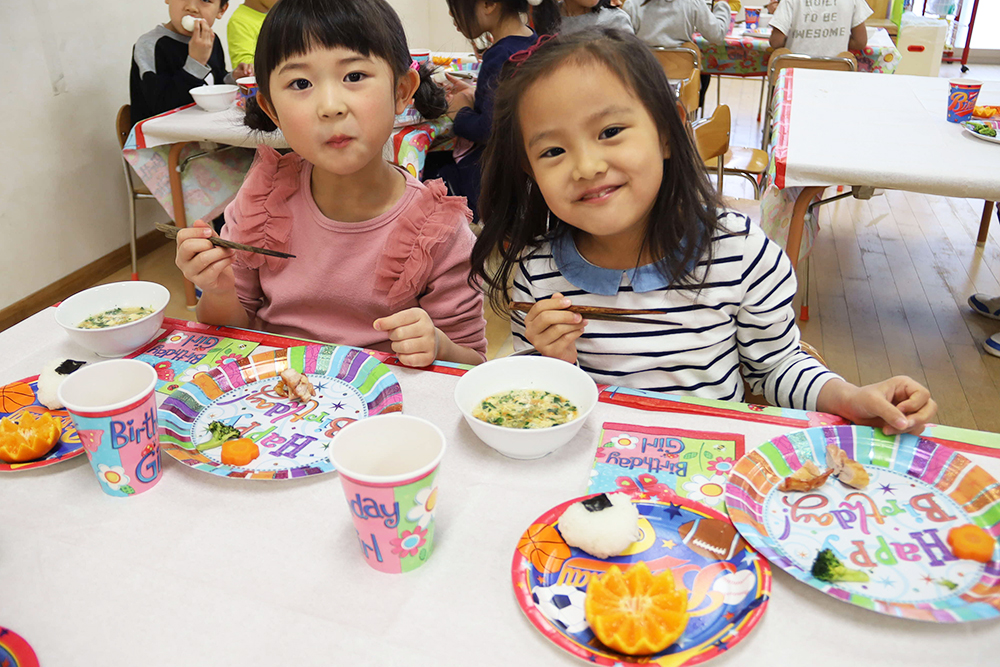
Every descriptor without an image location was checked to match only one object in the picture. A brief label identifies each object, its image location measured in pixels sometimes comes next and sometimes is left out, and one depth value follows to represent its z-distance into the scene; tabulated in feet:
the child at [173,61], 9.57
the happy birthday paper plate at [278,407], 2.82
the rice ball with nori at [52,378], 3.13
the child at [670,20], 14.60
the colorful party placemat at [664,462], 2.59
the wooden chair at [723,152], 8.06
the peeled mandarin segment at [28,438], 2.75
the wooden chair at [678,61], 11.70
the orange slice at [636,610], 1.90
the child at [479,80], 7.97
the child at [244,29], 10.80
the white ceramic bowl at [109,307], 3.50
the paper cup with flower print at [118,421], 2.45
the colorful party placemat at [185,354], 3.43
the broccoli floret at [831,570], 2.13
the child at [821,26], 13.61
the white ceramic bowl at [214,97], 8.92
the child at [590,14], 11.87
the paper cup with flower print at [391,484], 2.09
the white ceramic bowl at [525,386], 2.71
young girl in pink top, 3.79
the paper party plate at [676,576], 1.97
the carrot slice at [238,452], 2.79
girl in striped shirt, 3.31
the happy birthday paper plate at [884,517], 2.09
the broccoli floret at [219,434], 2.94
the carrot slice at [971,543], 2.18
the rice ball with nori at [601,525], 2.24
